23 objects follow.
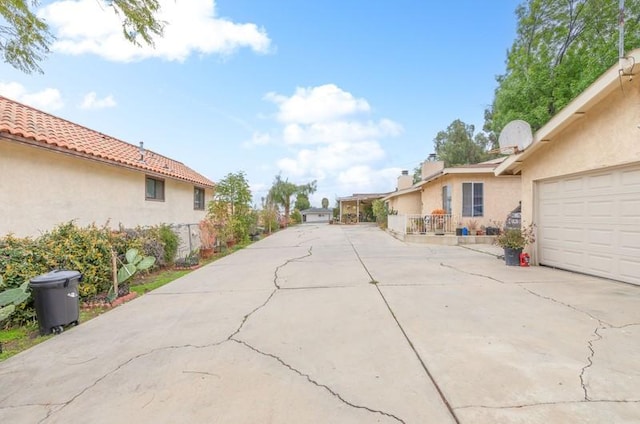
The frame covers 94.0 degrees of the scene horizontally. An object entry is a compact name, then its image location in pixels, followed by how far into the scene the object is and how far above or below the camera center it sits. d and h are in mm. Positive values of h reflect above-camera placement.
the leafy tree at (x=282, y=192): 38397 +2896
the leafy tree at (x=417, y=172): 45562 +6500
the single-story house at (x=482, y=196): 14406 +810
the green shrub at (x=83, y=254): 5059 -673
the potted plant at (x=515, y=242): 8180 -804
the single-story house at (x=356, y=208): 38156 +822
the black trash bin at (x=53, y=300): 4121 -1179
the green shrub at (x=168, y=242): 8961 -814
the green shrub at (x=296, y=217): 40294 -370
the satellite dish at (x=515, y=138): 7957 +2072
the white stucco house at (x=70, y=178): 5805 +979
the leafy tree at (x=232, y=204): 13438 +497
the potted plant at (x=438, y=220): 15203 -348
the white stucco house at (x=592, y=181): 5766 +724
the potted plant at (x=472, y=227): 14328 -674
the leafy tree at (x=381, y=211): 26144 +207
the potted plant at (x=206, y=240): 11281 -953
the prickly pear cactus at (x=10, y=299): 3832 -1087
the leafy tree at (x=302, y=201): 53972 +2411
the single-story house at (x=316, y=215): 52494 -143
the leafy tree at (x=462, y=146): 35812 +8288
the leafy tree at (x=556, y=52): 17344 +10582
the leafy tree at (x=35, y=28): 4316 +2891
